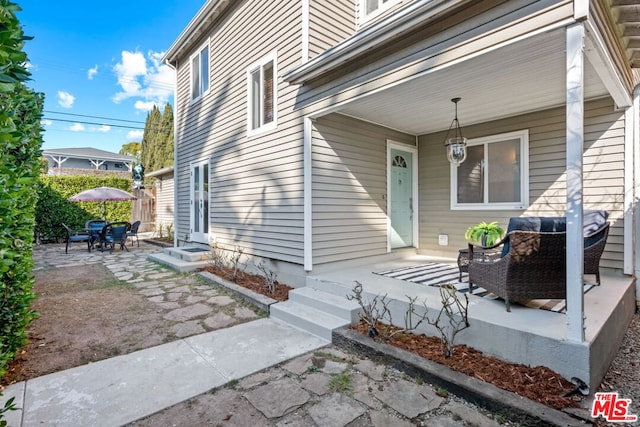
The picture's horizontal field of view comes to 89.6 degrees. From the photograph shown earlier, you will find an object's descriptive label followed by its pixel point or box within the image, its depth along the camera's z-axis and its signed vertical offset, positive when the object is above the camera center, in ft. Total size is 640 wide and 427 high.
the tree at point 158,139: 79.41 +18.28
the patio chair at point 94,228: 31.58 -1.65
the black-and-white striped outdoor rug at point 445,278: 10.25 -2.93
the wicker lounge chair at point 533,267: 9.16 -1.61
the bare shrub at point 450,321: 9.19 -3.31
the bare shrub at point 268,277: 16.02 -3.49
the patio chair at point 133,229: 33.60 -1.81
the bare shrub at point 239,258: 20.37 -3.13
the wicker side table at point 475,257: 12.13 -1.74
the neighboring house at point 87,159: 78.38 +13.59
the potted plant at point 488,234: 14.51 -0.99
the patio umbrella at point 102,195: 32.01 +1.73
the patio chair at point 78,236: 31.29 -2.49
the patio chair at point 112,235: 30.91 -2.25
